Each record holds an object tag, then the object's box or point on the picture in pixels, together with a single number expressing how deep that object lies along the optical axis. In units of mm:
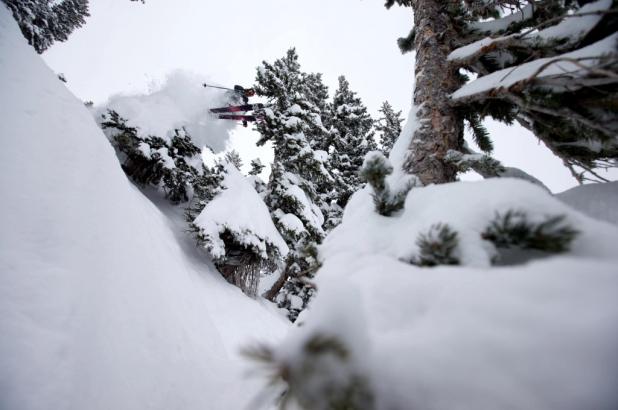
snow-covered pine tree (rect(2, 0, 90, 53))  12109
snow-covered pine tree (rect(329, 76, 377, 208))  13438
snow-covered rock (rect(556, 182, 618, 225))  1266
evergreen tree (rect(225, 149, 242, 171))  18733
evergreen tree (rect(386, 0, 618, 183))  1283
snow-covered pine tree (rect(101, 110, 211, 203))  7398
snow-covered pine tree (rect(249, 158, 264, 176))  10789
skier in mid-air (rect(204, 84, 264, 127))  11206
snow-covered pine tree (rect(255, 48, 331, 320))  8477
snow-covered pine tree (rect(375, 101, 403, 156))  15242
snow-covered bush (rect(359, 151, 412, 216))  1151
